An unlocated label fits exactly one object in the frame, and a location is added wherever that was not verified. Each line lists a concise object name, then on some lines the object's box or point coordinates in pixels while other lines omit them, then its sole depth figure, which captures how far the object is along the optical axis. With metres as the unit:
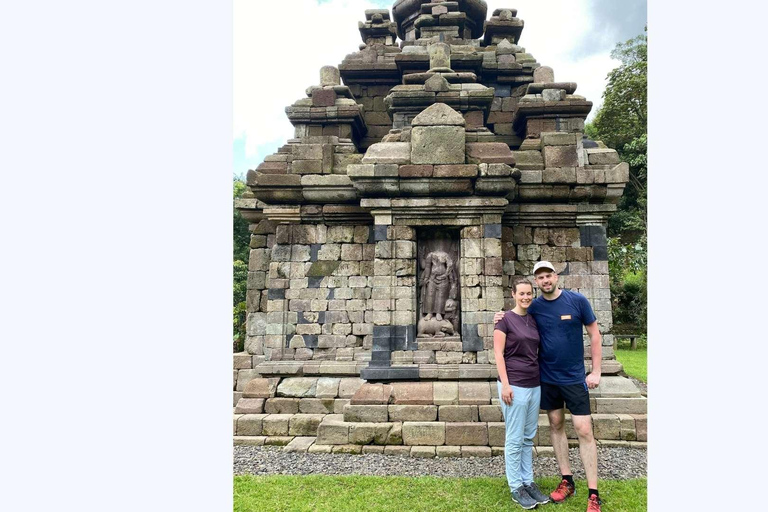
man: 4.28
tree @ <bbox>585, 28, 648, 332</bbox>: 18.88
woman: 4.26
